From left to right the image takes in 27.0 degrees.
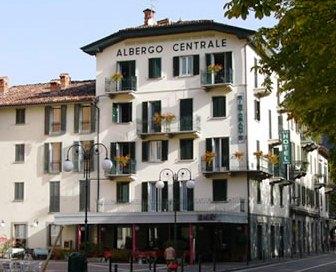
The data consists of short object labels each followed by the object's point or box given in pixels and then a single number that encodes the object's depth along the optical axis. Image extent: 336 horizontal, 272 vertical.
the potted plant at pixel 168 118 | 47.47
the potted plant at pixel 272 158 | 48.56
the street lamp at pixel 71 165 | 26.52
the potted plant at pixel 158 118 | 47.34
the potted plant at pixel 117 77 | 48.78
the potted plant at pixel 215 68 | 46.66
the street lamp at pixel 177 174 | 47.28
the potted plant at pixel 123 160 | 48.25
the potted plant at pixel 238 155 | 46.04
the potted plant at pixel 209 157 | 46.31
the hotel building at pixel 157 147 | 46.72
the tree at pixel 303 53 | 13.66
